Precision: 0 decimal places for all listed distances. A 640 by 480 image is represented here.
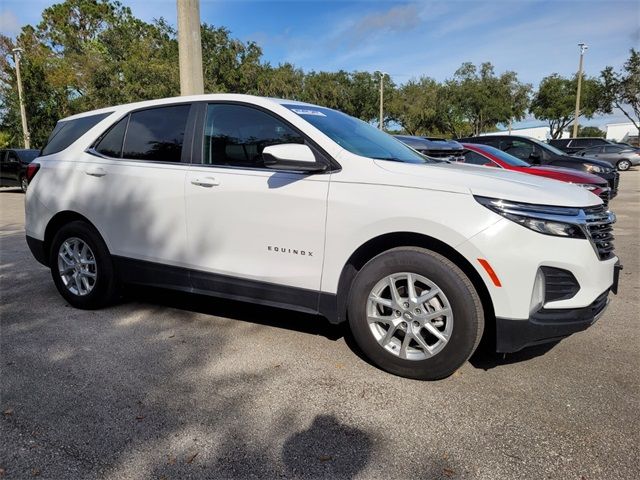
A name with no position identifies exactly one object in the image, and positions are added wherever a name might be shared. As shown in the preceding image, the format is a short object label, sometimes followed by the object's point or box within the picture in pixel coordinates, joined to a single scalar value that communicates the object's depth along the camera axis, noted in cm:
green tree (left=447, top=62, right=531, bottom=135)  4331
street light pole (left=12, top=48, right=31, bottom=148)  2645
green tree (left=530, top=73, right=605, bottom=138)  4262
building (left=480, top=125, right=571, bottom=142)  6862
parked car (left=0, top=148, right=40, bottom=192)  1753
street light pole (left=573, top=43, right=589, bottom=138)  3348
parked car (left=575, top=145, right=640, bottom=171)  2630
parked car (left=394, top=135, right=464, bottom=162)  708
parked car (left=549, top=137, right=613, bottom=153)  2477
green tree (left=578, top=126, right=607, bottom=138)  6731
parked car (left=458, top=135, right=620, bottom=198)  1087
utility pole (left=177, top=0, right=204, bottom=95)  721
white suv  279
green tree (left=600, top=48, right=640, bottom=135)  3859
